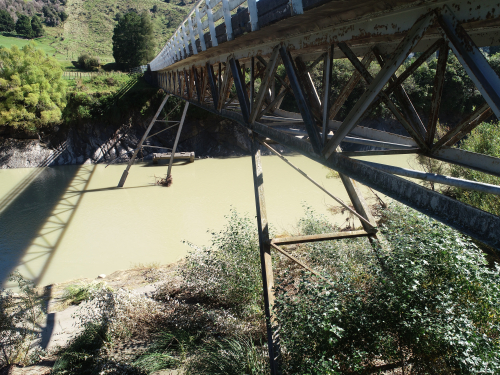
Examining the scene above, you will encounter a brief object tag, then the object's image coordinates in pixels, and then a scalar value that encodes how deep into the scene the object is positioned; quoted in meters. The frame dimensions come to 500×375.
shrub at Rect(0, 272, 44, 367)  4.14
